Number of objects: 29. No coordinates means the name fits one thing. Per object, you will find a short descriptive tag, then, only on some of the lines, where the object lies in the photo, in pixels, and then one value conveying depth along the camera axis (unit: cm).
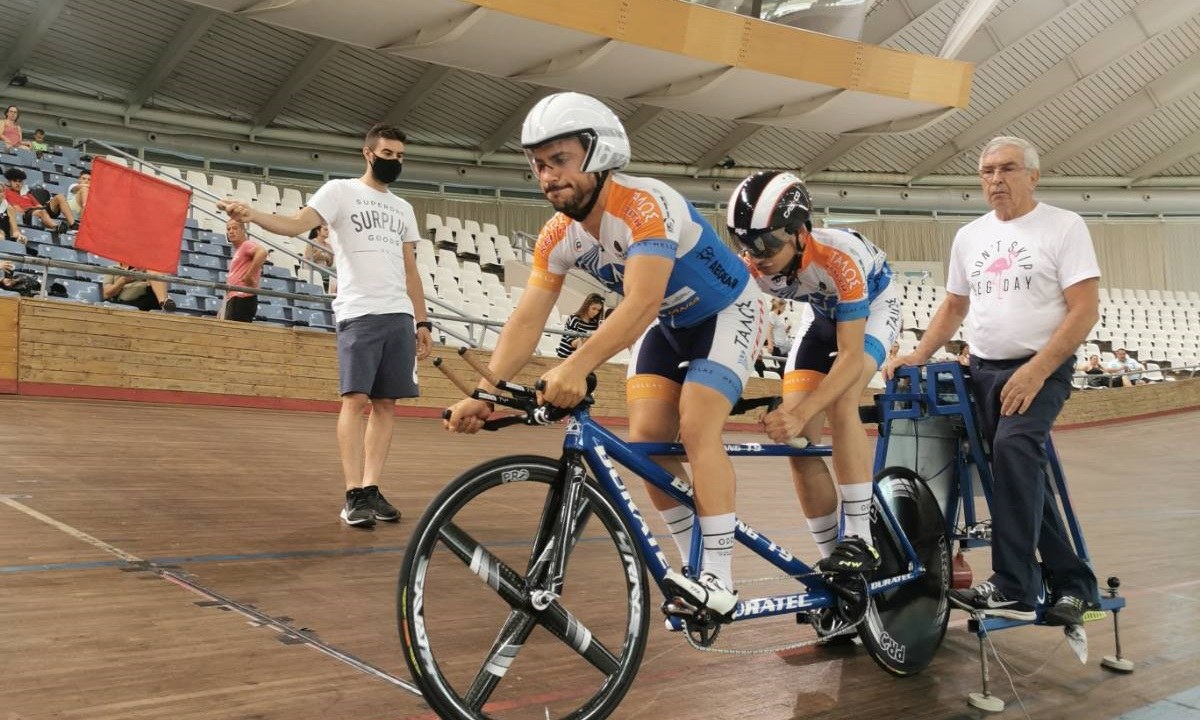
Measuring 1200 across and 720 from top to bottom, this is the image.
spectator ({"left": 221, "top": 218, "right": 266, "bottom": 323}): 800
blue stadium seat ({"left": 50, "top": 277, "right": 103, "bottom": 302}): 805
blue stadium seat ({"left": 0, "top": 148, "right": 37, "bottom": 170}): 968
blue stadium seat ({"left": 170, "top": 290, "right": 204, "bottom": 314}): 907
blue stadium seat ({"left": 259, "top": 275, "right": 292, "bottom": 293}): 1037
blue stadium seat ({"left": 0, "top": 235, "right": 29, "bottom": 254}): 804
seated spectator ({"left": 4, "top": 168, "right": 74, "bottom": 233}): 856
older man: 296
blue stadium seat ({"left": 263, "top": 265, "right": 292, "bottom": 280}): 1069
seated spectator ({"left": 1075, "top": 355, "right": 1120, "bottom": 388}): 1621
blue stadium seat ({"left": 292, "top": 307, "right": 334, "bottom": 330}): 984
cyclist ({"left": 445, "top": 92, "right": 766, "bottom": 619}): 227
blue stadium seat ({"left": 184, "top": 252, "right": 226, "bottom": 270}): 986
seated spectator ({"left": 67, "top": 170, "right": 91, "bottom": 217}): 925
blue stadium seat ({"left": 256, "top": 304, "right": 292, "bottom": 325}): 944
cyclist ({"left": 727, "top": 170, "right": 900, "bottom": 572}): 277
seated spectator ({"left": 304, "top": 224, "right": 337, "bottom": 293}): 1043
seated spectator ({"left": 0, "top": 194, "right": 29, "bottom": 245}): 827
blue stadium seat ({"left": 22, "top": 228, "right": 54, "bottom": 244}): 859
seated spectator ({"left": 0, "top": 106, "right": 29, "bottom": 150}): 985
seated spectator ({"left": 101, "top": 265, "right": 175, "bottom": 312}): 771
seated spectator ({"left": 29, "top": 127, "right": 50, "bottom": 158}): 1063
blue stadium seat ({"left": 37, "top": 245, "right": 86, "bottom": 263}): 835
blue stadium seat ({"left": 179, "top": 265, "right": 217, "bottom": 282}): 961
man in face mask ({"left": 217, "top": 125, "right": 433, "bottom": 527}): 409
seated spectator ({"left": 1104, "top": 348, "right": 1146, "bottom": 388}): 1711
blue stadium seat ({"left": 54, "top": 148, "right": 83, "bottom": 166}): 1095
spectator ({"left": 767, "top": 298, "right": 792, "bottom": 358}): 1208
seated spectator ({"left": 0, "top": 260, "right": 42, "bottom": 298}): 705
